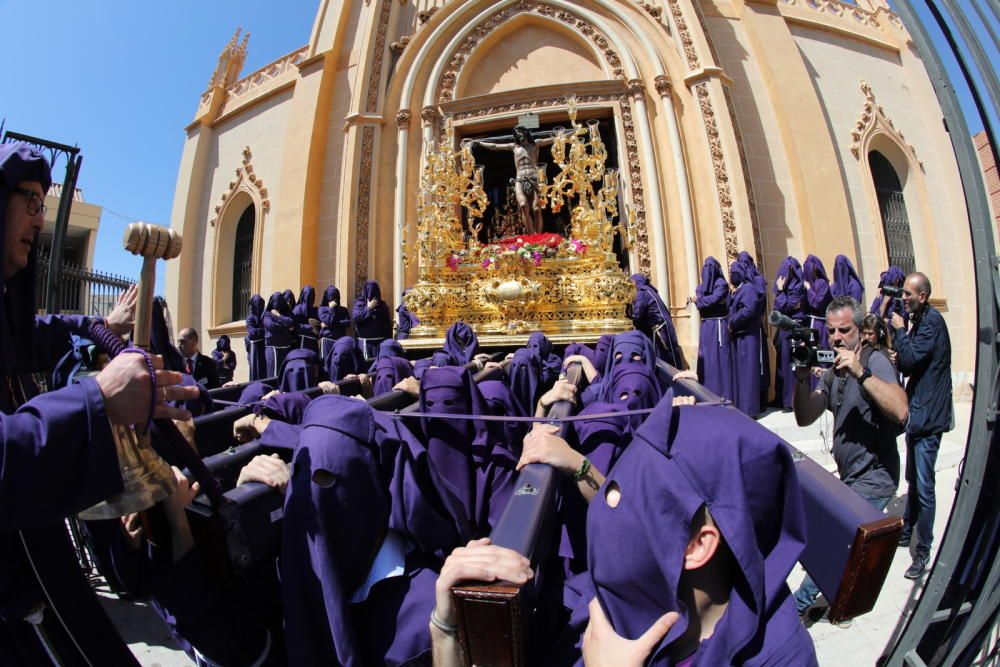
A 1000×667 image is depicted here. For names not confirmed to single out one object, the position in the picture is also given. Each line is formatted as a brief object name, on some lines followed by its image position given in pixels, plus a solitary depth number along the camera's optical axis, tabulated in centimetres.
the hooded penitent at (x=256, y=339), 1012
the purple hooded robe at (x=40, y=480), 102
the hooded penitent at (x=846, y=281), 838
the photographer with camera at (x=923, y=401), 336
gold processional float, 774
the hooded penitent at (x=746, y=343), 722
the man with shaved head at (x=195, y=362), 590
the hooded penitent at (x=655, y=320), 746
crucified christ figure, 969
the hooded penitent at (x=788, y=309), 773
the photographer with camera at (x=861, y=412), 279
